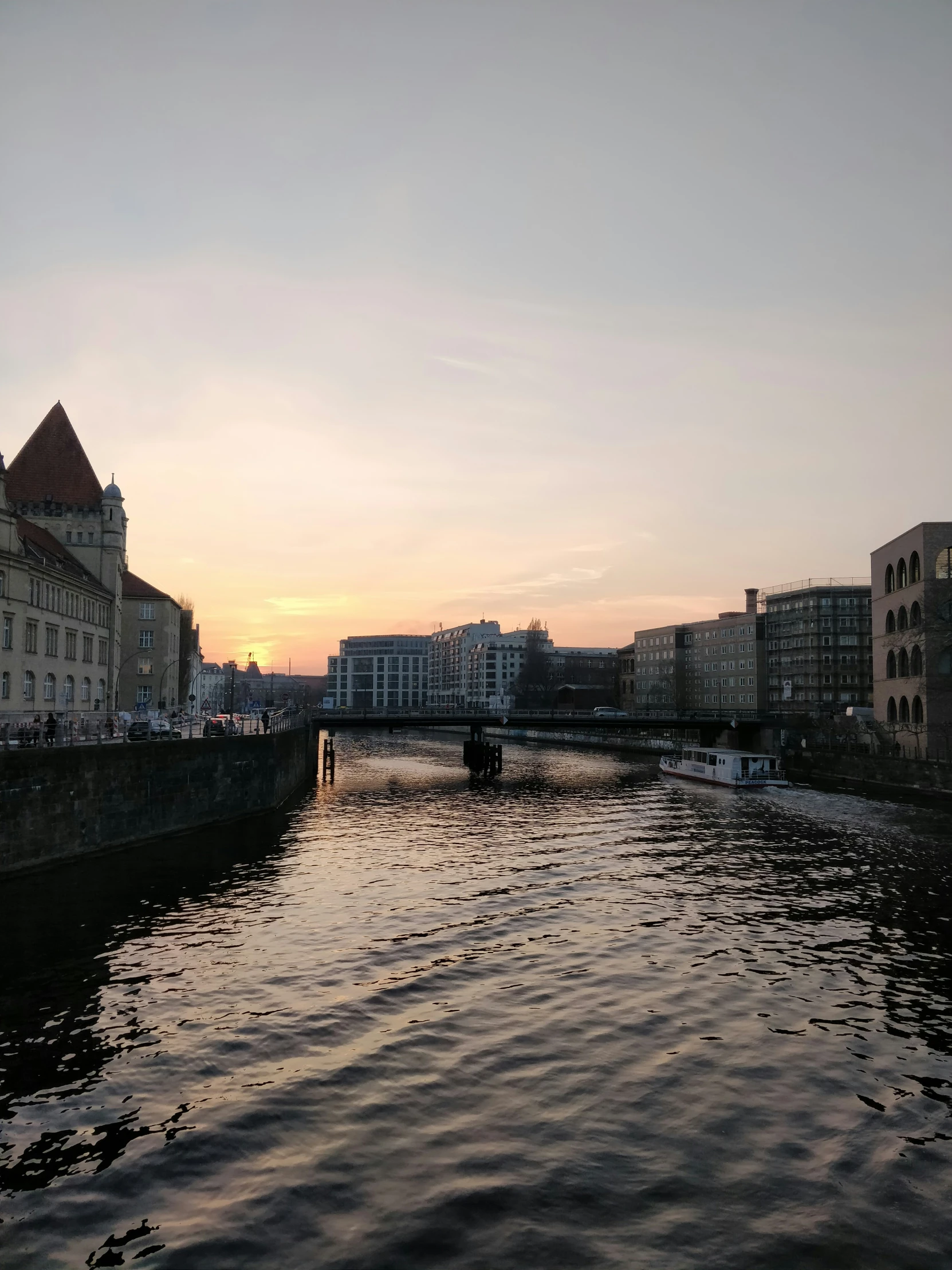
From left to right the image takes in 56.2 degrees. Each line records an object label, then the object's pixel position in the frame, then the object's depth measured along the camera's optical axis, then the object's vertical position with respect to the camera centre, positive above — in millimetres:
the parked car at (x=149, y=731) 44031 -1891
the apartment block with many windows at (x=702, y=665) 152000 +5531
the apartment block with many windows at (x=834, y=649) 136375 +7227
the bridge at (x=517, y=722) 84375 -2661
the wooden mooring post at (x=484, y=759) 87750 -6380
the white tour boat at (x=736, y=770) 71250 -6118
